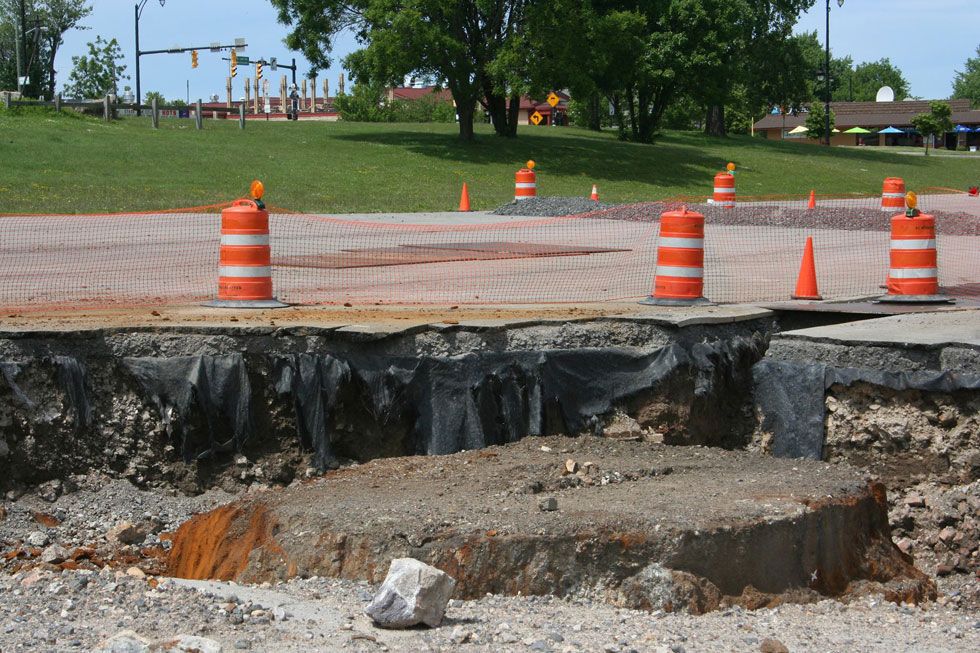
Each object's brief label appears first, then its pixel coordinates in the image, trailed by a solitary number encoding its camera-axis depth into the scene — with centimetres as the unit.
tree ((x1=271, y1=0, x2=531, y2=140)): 3528
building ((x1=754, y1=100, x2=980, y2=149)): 9700
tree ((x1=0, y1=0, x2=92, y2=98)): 7619
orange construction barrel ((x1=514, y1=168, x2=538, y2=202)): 2458
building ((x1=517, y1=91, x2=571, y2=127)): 9592
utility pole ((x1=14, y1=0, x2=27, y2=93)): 5486
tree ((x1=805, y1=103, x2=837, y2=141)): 8575
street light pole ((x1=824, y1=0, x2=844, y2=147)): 6566
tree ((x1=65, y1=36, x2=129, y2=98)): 8094
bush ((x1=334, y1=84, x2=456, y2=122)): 7000
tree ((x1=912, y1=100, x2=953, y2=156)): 7275
